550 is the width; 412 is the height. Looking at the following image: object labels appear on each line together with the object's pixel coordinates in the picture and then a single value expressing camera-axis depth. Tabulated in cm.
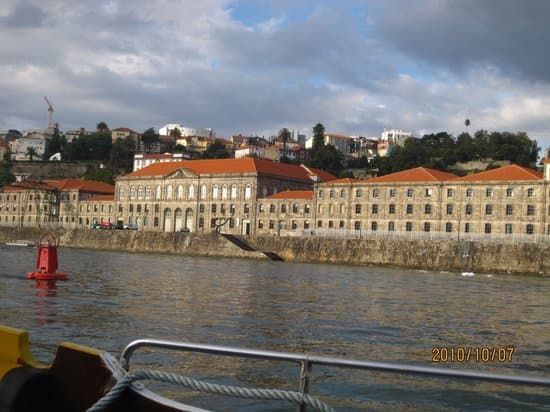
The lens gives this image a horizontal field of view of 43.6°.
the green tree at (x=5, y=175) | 14462
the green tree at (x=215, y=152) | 15526
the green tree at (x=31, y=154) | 16919
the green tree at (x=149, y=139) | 18791
